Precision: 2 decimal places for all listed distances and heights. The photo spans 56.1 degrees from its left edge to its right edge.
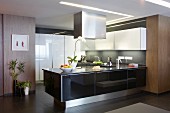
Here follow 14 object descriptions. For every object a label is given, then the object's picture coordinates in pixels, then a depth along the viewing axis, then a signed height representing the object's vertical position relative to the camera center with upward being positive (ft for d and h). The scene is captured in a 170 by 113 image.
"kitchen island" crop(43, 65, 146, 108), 12.37 -2.48
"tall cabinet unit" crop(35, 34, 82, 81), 23.21 +0.84
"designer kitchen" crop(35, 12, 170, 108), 13.03 -0.71
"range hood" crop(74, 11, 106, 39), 15.03 +2.97
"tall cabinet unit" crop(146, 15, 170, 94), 16.52 +0.15
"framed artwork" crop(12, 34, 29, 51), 17.02 +1.45
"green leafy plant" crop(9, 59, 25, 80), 16.61 -1.32
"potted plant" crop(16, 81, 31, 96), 16.75 -3.31
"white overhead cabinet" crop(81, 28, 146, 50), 17.16 +1.82
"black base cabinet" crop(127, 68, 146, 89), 16.26 -2.34
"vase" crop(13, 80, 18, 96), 16.82 -3.48
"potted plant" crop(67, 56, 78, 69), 13.96 -0.57
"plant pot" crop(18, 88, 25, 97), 16.76 -3.86
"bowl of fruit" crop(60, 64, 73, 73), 12.54 -0.99
